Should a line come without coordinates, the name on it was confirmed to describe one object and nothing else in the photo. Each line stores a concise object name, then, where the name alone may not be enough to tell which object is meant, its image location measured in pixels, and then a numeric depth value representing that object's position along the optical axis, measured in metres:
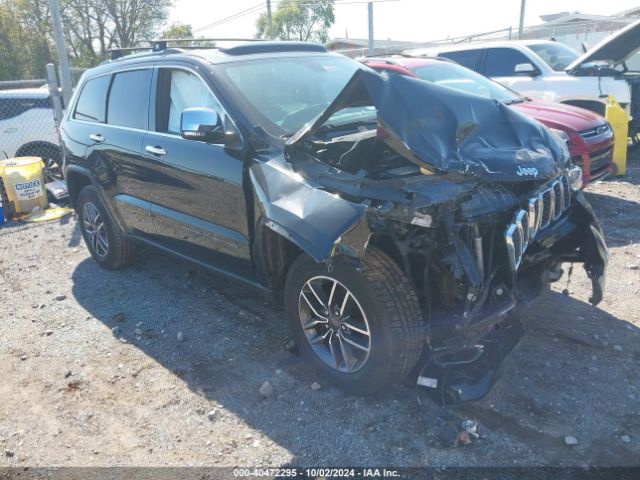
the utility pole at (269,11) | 26.67
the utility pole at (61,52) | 8.70
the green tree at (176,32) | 38.84
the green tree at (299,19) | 47.19
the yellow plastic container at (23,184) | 7.88
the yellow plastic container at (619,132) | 6.90
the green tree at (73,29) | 32.34
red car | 6.03
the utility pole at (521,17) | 22.50
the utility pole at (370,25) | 17.67
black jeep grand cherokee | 2.81
